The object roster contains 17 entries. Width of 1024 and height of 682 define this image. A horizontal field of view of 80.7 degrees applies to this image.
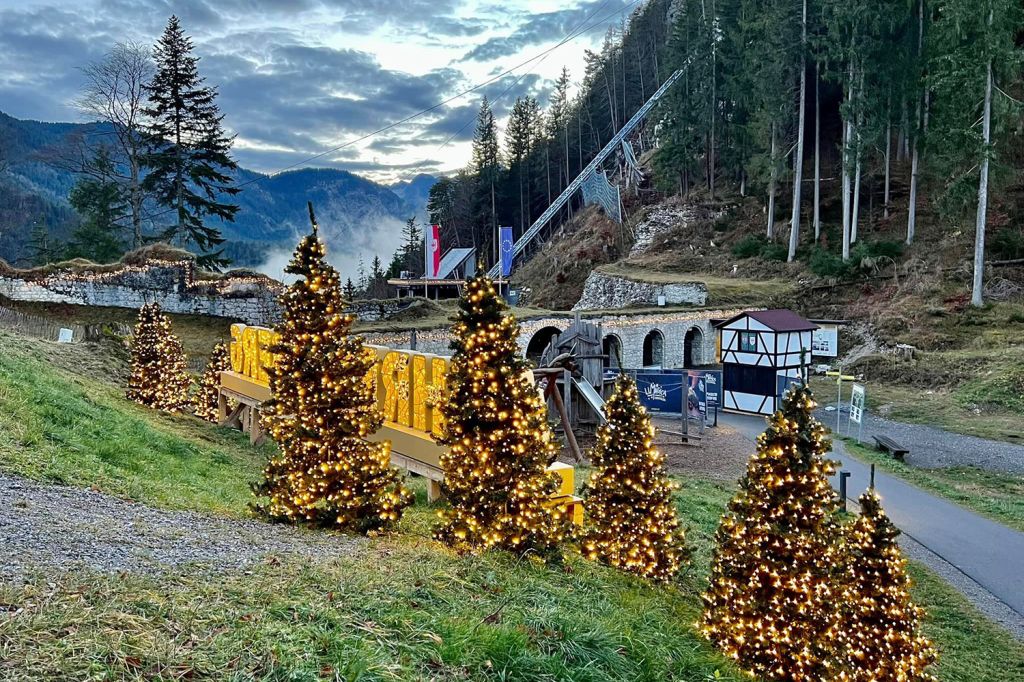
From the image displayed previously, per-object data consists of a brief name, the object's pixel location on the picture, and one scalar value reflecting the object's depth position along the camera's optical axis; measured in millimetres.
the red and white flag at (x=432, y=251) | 45188
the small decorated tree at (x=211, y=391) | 17031
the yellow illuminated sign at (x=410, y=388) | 10102
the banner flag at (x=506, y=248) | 43688
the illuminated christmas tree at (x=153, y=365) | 15492
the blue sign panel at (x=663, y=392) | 20062
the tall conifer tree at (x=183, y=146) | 30531
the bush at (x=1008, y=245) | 29828
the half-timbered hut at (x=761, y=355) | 22391
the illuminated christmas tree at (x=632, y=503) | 7938
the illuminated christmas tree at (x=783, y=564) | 6062
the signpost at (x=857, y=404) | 16641
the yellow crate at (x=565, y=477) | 9750
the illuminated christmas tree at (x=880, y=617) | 5902
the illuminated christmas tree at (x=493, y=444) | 7566
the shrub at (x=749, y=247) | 41469
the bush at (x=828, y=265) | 34062
